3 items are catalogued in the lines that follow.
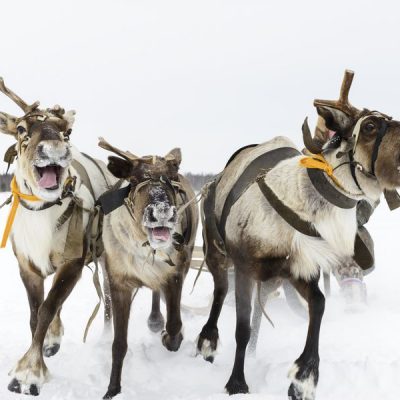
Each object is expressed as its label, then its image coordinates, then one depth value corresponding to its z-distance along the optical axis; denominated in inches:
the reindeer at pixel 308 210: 155.6
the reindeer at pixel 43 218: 175.9
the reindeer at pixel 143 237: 165.8
